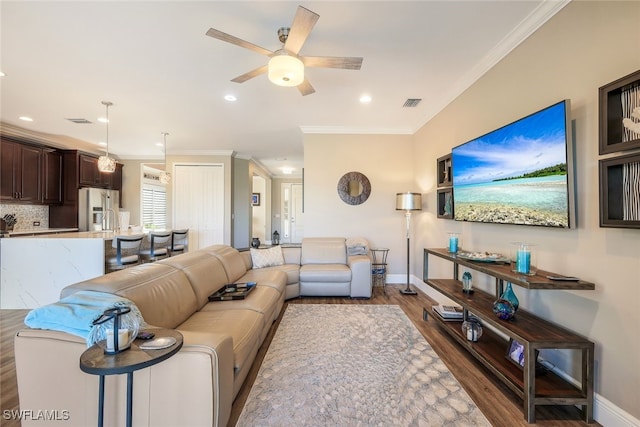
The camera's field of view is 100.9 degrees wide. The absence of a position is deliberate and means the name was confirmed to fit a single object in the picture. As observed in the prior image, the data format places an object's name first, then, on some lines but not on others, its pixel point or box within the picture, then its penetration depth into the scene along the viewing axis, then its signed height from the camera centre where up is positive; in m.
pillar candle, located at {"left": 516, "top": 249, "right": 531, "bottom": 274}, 1.87 -0.33
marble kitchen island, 3.52 -0.66
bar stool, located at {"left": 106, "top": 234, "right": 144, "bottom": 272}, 3.67 -0.49
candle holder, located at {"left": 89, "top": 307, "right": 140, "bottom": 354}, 1.15 -0.52
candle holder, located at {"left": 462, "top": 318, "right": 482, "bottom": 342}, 2.34 -1.03
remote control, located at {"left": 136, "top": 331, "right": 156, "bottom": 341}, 1.30 -0.60
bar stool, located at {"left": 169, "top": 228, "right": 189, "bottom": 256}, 4.90 -0.49
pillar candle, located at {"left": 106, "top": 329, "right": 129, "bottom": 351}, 1.15 -0.55
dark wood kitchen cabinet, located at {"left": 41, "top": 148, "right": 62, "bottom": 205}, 5.22 +0.81
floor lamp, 4.13 +0.20
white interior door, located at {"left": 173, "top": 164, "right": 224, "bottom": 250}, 6.58 +0.40
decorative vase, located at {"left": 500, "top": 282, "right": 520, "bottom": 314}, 2.05 -0.65
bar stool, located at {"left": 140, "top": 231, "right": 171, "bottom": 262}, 4.30 -0.52
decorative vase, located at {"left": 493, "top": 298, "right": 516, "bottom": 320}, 1.95 -0.71
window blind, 7.08 +0.31
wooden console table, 1.59 -0.86
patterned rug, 1.66 -1.25
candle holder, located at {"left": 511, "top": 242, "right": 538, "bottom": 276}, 1.87 -0.34
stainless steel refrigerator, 5.65 +0.13
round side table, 1.04 -0.60
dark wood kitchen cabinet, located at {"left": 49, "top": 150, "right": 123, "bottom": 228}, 5.55 +0.51
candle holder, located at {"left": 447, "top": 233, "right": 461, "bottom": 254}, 2.88 -0.31
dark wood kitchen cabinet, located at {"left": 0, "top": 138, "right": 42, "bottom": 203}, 4.52 +0.81
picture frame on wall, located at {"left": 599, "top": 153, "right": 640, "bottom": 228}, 1.36 +0.13
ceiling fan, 1.80 +1.25
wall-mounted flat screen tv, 1.74 +0.35
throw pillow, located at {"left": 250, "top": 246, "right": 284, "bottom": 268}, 4.01 -0.64
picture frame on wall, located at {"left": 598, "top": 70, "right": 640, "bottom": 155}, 1.36 +0.55
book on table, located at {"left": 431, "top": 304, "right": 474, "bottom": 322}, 2.77 -1.03
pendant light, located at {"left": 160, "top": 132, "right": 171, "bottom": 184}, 5.68 +0.83
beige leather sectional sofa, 1.29 -0.80
